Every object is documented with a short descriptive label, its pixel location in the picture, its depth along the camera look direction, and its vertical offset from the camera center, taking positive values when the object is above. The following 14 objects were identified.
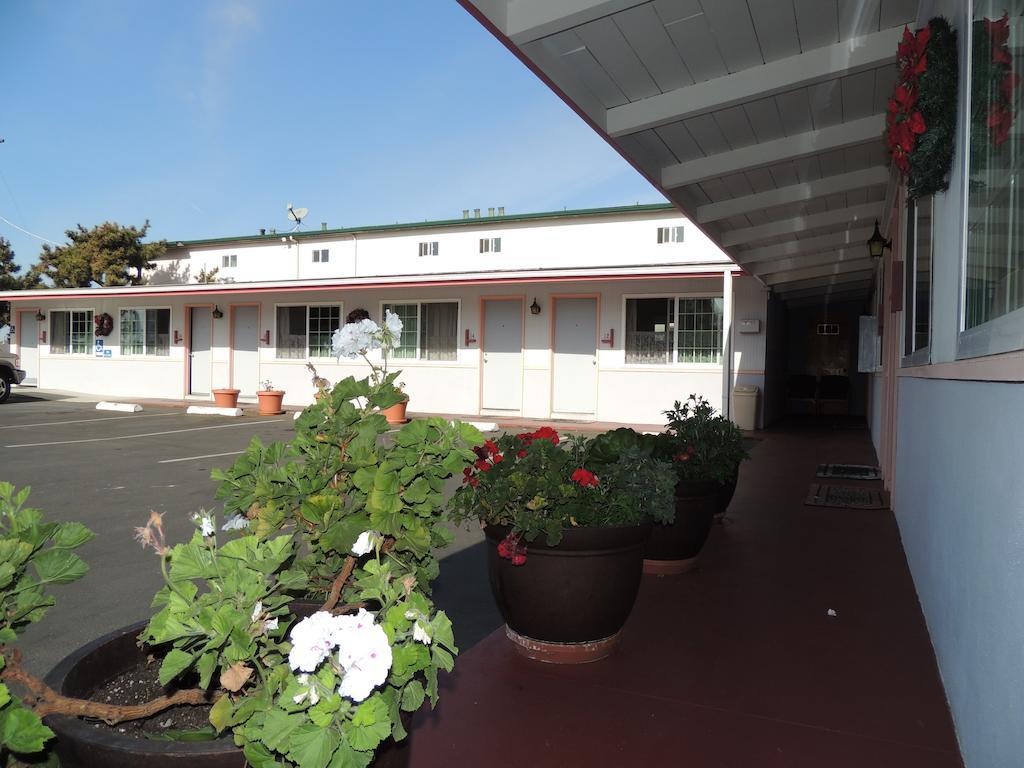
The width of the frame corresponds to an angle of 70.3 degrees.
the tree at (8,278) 29.91 +3.42
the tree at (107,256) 24.23 +3.55
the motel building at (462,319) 13.09 +1.03
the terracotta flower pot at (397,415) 13.34 -0.89
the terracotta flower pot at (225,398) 15.88 -0.75
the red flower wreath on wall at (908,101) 2.98 +1.19
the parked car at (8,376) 16.78 -0.38
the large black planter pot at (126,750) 1.25 -0.68
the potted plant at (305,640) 1.17 -0.49
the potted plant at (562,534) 2.91 -0.66
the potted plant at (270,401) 14.95 -0.75
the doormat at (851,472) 8.18 -1.14
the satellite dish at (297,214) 22.00 +4.57
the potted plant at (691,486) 4.22 -0.66
